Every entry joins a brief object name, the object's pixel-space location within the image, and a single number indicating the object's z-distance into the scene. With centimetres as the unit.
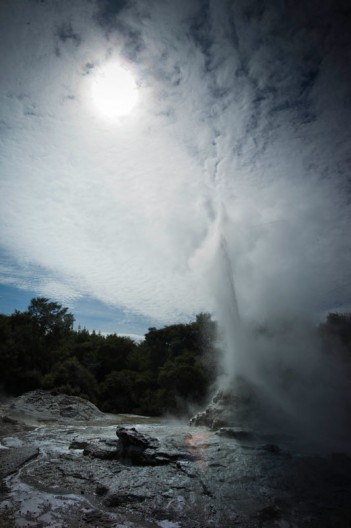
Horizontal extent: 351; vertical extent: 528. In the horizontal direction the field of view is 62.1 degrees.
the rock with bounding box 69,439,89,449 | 1059
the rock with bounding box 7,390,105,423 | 1842
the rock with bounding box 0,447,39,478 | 818
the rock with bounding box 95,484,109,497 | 709
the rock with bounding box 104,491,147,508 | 663
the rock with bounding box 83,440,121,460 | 968
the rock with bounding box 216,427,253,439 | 1240
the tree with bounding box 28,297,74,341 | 4256
